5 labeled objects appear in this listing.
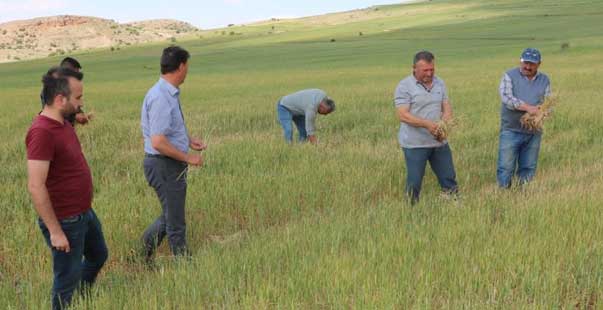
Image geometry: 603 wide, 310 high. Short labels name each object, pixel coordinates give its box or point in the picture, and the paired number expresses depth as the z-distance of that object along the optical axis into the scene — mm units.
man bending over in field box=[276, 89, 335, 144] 8586
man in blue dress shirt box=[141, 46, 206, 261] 4832
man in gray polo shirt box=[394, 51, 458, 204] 6332
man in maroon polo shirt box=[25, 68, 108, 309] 3641
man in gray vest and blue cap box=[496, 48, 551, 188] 7145
